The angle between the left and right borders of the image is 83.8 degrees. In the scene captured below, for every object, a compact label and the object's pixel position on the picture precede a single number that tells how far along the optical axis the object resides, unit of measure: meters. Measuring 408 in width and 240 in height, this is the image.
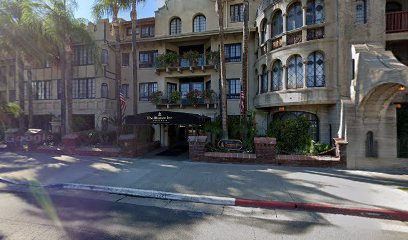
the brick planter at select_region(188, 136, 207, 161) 11.33
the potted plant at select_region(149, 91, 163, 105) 17.70
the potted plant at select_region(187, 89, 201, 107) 16.97
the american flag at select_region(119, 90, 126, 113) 14.37
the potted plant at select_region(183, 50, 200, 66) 17.25
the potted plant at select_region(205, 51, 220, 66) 16.72
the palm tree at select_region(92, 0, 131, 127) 14.98
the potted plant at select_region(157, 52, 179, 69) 17.67
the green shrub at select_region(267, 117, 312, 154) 11.27
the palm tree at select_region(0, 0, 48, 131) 14.07
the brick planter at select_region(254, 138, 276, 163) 10.37
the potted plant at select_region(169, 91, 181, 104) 17.41
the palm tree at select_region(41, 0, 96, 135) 14.07
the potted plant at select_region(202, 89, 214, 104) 16.67
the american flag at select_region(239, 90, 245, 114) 13.01
